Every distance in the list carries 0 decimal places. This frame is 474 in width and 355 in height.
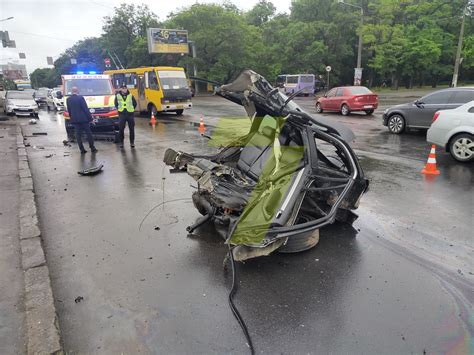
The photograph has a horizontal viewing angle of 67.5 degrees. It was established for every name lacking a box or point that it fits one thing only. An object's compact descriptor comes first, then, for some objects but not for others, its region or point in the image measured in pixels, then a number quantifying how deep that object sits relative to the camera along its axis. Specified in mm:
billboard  42031
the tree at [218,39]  43531
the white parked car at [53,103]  24411
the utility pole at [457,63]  28100
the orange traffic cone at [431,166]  7273
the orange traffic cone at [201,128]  14008
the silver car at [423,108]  10195
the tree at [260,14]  60994
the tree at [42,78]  114969
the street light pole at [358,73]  28559
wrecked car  3609
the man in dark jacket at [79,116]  9859
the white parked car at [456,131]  7781
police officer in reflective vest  10516
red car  17594
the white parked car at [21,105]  21359
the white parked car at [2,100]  22341
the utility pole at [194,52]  44500
